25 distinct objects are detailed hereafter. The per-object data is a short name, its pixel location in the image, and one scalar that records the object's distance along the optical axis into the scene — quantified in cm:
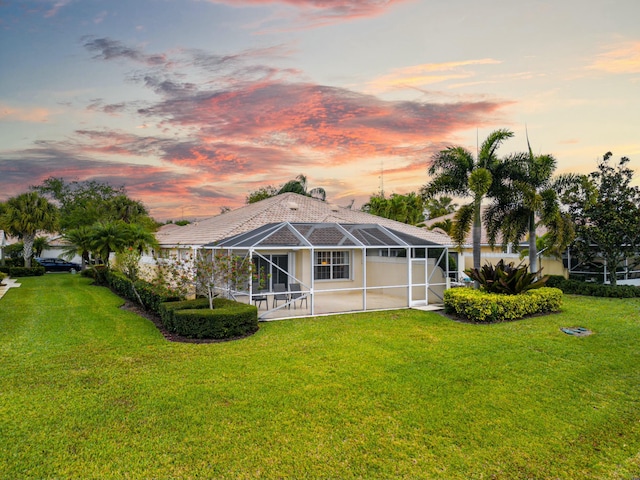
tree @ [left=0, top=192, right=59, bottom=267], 3112
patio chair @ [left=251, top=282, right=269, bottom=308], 1419
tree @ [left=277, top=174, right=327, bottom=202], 3266
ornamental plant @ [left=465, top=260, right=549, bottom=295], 1348
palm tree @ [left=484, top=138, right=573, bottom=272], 1645
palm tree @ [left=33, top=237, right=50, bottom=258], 4062
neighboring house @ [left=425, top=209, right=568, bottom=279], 2150
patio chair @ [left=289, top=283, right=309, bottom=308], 1560
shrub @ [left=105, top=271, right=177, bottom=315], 1279
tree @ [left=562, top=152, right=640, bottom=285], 1845
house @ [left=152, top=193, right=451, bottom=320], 1460
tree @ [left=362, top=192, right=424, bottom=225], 3122
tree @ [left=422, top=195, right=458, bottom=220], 5206
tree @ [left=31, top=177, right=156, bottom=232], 3628
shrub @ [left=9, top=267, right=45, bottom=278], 2992
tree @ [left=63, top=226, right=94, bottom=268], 2553
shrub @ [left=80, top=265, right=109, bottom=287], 2542
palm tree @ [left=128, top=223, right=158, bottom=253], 2180
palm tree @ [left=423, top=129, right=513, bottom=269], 1586
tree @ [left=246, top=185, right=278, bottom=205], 4934
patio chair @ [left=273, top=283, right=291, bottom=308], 1450
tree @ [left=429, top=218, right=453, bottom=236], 2861
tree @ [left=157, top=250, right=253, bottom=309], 1150
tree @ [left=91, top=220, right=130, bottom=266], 2298
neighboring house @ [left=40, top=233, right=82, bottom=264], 4338
